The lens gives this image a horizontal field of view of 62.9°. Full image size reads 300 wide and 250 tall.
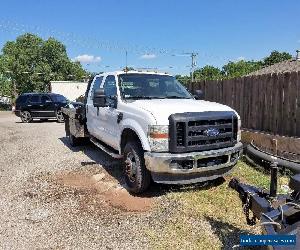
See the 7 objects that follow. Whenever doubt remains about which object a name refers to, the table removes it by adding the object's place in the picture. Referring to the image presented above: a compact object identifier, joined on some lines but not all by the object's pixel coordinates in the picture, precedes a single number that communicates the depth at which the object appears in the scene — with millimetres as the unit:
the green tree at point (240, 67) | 68121
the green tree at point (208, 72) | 70298
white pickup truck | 3813
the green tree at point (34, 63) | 49697
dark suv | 15770
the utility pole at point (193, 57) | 38101
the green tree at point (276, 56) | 63048
